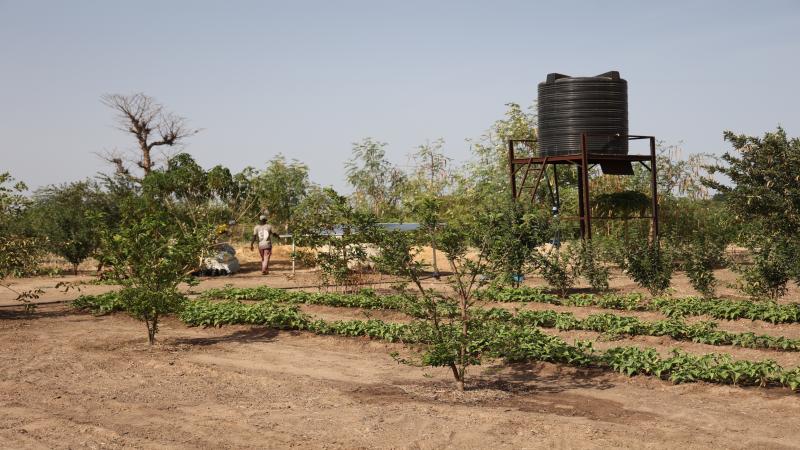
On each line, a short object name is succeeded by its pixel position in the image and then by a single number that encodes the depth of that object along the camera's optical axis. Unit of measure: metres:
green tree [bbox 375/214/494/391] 9.20
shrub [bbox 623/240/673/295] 16.67
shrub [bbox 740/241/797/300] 14.80
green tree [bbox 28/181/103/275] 25.73
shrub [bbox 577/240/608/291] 17.20
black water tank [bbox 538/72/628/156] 21.19
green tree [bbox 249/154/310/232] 28.77
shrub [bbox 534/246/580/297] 17.23
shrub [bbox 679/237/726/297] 15.85
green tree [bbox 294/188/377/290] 17.86
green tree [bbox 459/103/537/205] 36.47
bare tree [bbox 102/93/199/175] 37.38
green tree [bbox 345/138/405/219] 52.22
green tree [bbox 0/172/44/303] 14.84
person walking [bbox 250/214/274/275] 24.19
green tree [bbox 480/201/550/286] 17.19
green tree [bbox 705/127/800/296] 14.94
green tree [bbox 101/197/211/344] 12.55
